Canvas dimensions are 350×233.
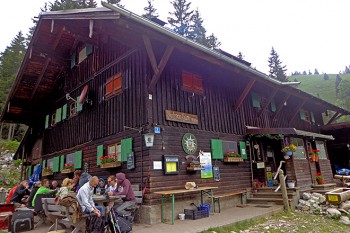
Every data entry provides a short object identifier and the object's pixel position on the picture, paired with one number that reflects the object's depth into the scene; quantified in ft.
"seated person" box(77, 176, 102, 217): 16.65
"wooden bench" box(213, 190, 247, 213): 29.15
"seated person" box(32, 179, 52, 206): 24.26
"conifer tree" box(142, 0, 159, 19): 84.79
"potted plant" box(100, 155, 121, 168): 27.90
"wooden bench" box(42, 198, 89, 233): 17.29
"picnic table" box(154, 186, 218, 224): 23.27
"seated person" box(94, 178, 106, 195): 26.36
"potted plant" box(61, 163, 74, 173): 36.73
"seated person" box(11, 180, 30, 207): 29.35
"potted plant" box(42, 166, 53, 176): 42.83
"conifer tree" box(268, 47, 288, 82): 149.04
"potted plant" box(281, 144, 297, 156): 33.22
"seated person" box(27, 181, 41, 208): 25.88
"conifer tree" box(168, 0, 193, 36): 87.71
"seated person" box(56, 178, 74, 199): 22.40
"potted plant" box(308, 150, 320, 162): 39.24
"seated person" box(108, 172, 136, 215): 20.92
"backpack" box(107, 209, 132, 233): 17.75
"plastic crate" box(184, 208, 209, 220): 24.72
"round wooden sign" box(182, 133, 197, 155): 28.63
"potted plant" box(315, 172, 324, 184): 38.20
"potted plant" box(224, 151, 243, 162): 32.68
